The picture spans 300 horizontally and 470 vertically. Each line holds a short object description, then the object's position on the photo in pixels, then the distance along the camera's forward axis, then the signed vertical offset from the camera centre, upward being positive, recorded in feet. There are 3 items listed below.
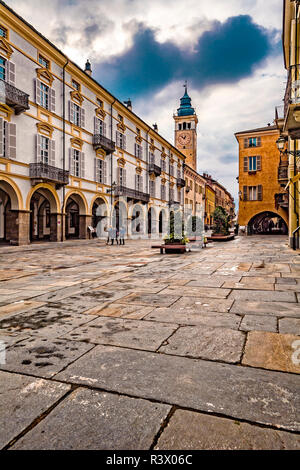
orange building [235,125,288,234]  98.37 +19.22
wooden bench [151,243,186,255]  41.60 -2.16
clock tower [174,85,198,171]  201.46 +70.33
